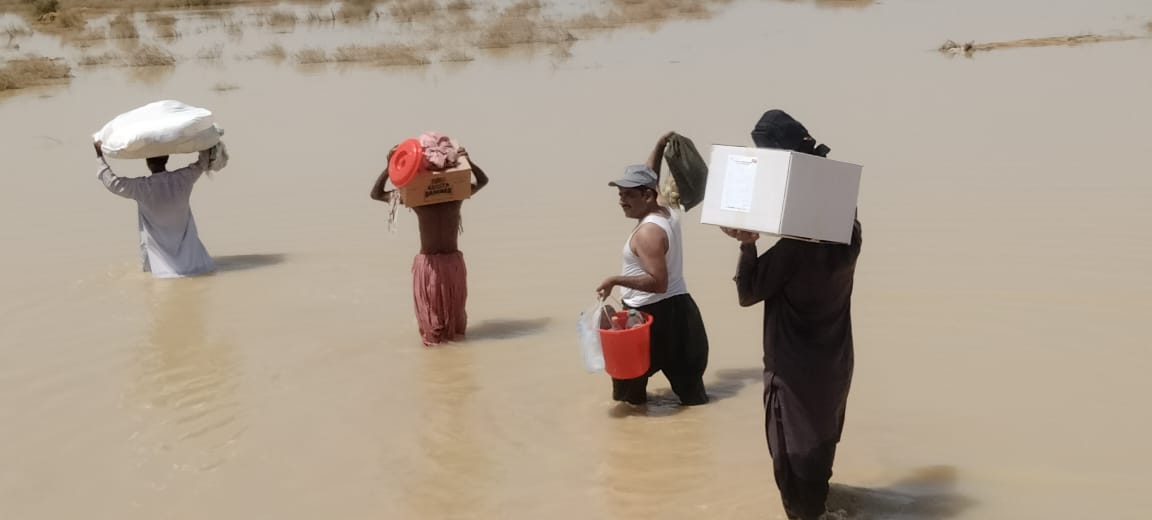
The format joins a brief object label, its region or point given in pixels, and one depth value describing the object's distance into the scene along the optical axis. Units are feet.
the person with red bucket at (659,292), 17.03
